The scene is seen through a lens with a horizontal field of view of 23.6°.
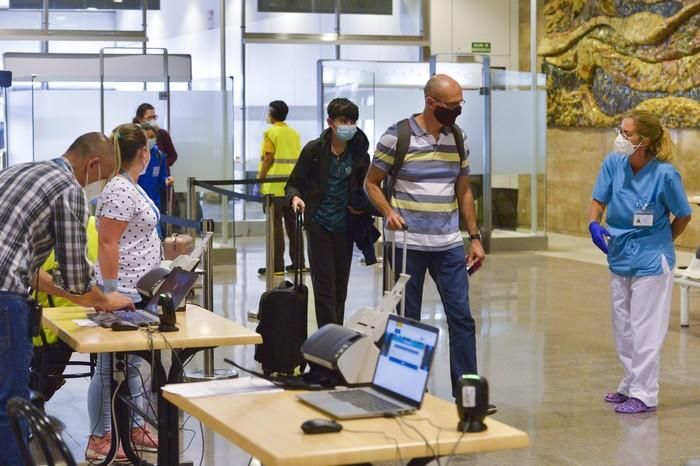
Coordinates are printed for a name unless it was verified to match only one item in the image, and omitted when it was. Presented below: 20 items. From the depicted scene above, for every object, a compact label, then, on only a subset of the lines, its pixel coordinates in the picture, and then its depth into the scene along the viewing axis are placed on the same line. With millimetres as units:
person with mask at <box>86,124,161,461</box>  7134
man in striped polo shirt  7922
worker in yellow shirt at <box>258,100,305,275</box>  15575
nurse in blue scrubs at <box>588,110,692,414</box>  8401
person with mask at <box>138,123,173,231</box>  13899
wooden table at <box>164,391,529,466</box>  4143
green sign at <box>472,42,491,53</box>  23667
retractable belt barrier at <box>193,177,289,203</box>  9916
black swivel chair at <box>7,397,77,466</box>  4048
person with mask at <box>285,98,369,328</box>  9189
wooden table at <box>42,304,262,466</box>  6046
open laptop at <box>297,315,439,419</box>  4652
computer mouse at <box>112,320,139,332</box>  6351
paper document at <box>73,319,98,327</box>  6520
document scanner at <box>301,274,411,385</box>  4951
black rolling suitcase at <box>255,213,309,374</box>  7443
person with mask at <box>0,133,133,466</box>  5627
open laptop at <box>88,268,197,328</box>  6670
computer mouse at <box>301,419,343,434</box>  4338
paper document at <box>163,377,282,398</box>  5026
